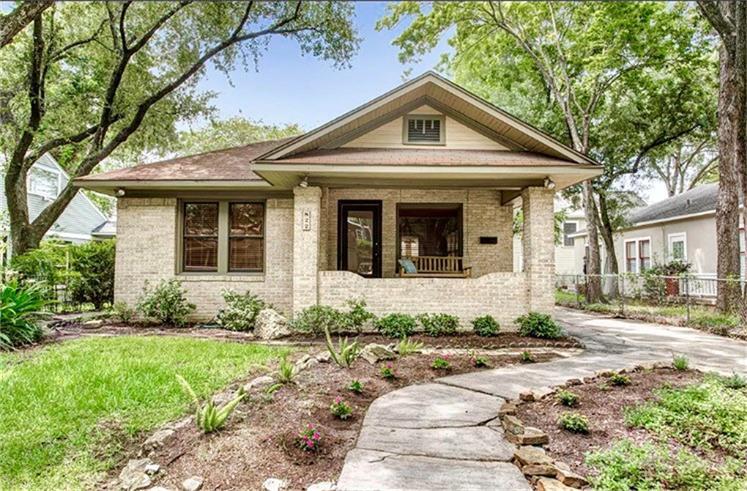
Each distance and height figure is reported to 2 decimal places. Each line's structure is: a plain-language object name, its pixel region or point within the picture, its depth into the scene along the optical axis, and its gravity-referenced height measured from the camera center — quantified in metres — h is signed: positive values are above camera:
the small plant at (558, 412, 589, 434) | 3.64 -1.34
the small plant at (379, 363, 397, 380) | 5.13 -1.27
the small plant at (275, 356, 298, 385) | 4.70 -1.18
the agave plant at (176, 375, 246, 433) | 3.50 -1.23
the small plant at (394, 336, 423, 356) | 6.27 -1.20
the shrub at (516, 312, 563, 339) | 7.97 -1.10
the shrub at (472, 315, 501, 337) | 8.08 -1.10
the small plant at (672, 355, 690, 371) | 5.49 -1.24
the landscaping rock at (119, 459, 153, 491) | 3.04 -1.53
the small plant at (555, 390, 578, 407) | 4.22 -1.30
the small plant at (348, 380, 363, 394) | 4.55 -1.28
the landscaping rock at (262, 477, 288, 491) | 2.87 -1.47
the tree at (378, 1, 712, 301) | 13.88 +7.38
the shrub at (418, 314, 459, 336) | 8.09 -1.06
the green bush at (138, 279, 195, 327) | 9.10 -0.77
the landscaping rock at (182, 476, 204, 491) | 2.91 -1.49
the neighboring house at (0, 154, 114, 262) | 17.16 +2.93
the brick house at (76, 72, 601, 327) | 8.41 +1.38
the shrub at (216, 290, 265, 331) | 8.84 -0.90
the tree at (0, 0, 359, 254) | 11.38 +6.10
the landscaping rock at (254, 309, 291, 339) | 7.96 -1.09
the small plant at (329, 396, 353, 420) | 3.90 -1.31
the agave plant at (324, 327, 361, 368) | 5.39 -1.11
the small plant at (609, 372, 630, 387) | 4.88 -1.29
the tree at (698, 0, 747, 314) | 10.04 +3.36
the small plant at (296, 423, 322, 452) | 3.28 -1.34
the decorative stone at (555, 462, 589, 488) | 2.87 -1.44
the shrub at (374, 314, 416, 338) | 7.99 -1.07
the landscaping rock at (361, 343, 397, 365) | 5.88 -1.20
